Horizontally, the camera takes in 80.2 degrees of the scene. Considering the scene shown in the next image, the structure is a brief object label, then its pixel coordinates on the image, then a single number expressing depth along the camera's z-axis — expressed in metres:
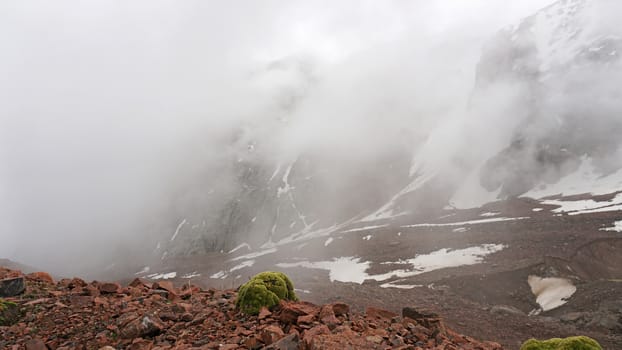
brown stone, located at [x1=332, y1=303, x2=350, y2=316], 10.17
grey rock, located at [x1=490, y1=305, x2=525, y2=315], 35.91
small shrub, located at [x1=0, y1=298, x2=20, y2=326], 10.02
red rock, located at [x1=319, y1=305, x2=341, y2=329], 9.18
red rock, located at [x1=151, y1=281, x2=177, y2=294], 12.58
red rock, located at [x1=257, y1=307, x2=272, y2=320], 9.98
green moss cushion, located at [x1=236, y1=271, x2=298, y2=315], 10.65
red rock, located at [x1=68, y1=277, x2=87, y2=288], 12.63
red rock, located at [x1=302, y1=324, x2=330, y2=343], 7.98
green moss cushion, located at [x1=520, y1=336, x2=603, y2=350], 10.13
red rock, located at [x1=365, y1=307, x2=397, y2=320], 11.21
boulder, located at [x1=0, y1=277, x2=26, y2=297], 11.20
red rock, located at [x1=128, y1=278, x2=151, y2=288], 13.13
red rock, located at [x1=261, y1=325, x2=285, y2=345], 8.19
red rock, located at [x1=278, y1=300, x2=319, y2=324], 9.65
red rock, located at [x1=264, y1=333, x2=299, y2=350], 7.73
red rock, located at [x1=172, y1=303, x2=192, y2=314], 10.54
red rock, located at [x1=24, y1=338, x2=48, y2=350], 8.83
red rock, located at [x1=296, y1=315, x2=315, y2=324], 9.27
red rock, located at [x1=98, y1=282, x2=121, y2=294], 12.10
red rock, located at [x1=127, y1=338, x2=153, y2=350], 8.71
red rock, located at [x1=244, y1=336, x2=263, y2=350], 8.15
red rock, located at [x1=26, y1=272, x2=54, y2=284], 13.24
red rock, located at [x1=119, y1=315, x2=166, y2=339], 9.27
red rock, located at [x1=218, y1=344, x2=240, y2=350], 8.05
